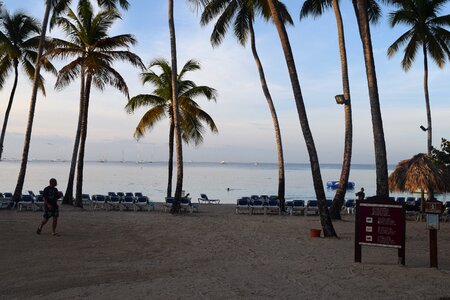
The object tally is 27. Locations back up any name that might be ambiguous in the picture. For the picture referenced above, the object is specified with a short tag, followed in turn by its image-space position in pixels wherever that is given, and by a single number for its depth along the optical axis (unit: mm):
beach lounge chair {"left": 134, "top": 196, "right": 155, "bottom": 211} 21234
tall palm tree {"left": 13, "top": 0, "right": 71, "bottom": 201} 19344
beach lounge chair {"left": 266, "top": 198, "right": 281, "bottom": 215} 20406
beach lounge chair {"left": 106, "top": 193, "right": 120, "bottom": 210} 21203
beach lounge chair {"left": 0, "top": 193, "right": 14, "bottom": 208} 19141
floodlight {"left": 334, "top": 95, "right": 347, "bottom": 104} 13672
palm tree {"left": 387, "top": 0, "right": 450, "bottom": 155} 23875
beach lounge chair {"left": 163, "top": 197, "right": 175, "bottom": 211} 21344
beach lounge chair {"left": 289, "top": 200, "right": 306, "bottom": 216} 20578
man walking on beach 11117
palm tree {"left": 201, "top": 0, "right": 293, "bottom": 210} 22531
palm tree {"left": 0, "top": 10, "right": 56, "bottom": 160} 21688
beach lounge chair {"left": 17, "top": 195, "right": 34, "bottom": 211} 18703
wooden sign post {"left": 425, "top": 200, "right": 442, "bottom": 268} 8320
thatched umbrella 18234
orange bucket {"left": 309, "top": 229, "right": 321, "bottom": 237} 12594
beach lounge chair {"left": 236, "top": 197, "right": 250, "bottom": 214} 20609
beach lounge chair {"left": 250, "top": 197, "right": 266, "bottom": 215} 20438
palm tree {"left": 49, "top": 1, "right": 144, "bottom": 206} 20797
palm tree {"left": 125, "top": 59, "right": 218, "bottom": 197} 26234
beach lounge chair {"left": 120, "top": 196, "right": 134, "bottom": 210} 21234
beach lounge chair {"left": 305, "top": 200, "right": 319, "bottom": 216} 20391
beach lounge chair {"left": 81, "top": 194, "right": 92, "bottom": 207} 23484
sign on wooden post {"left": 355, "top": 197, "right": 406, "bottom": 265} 8648
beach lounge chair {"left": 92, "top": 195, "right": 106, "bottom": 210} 21516
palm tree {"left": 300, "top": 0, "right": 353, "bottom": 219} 17016
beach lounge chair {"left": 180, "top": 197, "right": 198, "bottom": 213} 20211
